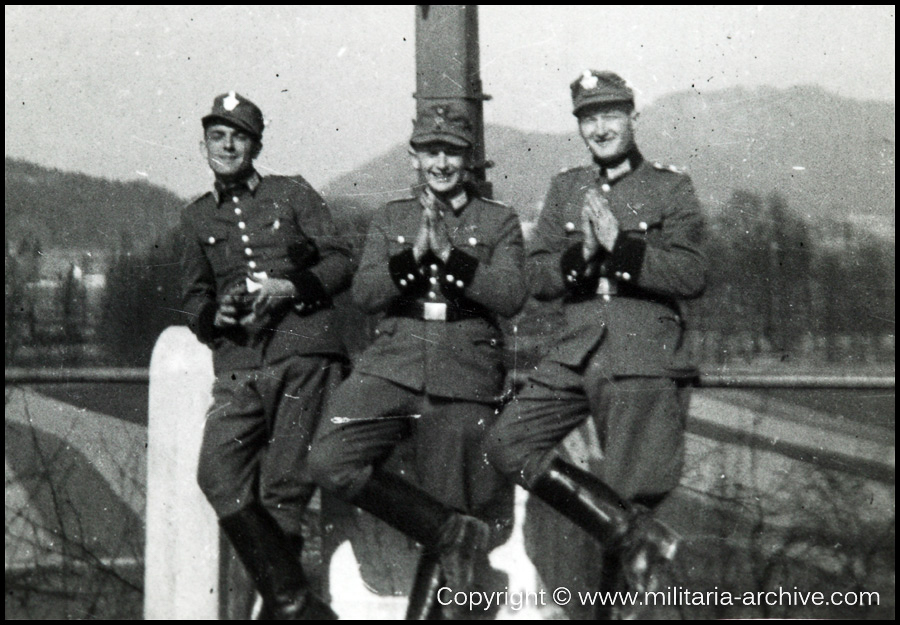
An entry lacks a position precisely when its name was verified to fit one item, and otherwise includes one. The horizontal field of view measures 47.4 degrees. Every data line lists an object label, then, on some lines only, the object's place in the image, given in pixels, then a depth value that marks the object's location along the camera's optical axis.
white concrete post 3.89
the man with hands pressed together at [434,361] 3.62
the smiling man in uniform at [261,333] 3.75
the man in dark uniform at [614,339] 3.47
